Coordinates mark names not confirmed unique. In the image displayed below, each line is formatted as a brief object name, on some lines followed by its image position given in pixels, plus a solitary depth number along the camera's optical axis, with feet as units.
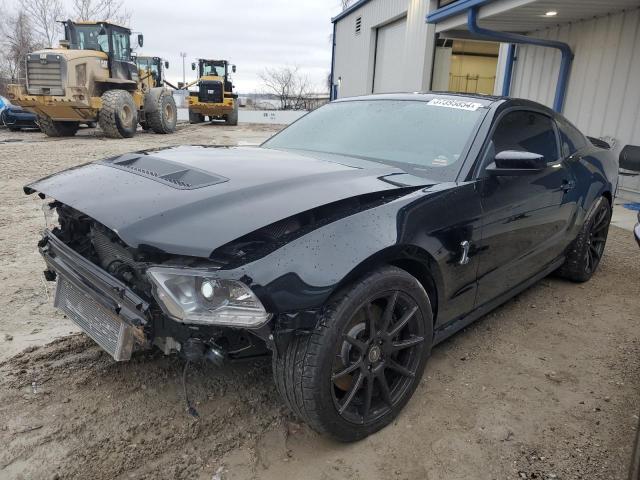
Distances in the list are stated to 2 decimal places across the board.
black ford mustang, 5.78
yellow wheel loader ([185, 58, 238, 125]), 74.43
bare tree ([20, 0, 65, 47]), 106.83
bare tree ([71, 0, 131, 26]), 109.09
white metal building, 25.07
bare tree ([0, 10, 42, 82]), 106.93
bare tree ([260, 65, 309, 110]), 139.95
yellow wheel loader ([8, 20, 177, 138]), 44.24
